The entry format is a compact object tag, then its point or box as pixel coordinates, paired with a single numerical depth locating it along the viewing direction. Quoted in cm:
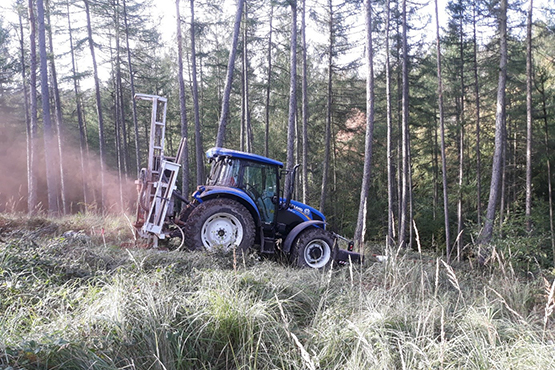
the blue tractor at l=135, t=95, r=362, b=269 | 612
